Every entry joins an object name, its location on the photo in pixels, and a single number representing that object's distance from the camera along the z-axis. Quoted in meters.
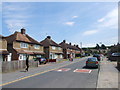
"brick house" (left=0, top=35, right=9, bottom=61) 14.50
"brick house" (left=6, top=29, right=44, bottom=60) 18.77
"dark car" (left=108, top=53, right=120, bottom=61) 22.05
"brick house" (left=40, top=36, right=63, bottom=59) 30.53
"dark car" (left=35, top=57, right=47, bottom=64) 18.27
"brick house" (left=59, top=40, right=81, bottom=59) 42.65
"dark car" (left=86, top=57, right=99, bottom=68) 12.01
